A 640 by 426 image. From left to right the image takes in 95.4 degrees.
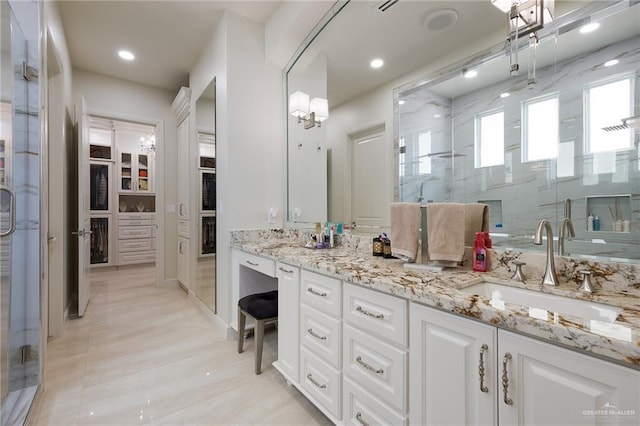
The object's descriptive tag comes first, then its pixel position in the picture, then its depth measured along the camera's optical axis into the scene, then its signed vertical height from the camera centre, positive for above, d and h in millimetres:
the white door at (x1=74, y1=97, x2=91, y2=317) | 2840 +44
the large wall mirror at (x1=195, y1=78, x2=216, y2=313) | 2791 +184
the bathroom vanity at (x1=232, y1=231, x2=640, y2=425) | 685 -417
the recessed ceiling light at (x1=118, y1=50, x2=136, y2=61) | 3205 +1771
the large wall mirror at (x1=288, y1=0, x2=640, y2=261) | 1059 +435
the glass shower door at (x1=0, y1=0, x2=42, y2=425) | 1509 +13
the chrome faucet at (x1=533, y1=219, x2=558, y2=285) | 1083 -178
